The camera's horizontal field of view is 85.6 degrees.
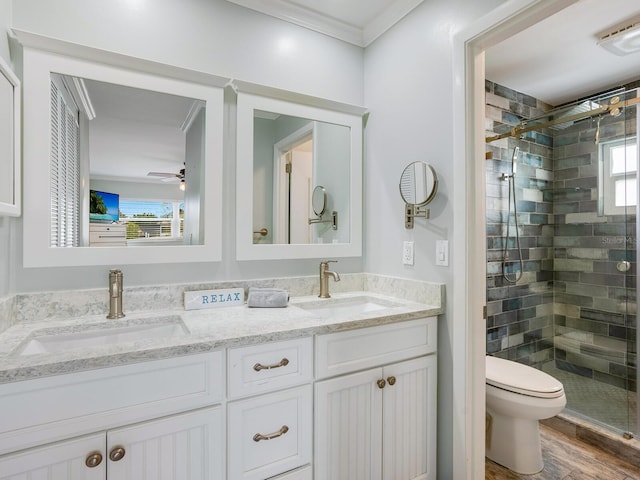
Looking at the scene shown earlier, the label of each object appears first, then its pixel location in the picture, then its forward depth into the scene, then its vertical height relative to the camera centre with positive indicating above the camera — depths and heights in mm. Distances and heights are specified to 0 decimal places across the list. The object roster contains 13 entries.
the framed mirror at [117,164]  1385 +344
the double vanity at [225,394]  969 -517
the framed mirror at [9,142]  1180 +360
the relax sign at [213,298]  1611 -274
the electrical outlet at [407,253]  1819 -62
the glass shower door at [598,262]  2270 -151
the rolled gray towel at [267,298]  1667 -275
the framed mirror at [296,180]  1792 +347
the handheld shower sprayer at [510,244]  2641 -5
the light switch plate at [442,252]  1628 -53
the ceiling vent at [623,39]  1962 +1203
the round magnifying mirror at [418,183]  1660 +288
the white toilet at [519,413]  1807 -919
